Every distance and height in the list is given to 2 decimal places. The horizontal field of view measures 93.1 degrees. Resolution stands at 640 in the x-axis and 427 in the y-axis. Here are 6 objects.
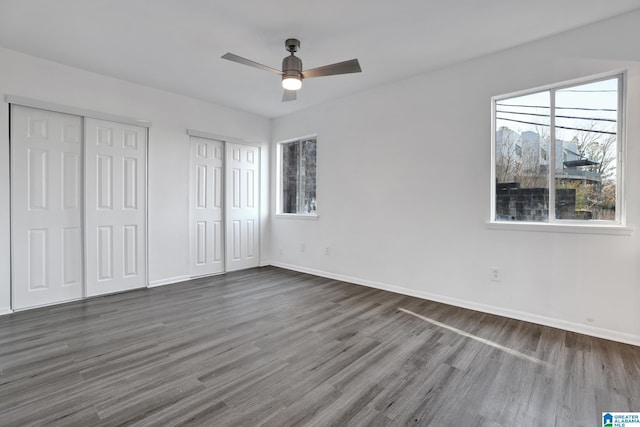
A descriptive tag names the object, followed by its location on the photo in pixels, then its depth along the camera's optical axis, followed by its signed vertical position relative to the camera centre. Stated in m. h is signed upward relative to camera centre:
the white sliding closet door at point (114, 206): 3.72 +0.03
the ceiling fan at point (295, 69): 2.63 +1.26
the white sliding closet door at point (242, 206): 5.09 +0.06
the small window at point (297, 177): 5.14 +0.59
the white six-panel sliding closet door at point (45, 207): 3.23 +0.02
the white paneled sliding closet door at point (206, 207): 4.67 +0.04
